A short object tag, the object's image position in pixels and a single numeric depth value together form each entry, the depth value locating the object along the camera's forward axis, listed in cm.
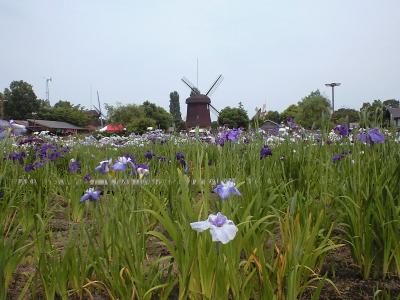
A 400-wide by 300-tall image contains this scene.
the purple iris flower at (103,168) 206
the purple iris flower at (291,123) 457
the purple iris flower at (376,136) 256
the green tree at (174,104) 8925
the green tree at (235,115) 5025
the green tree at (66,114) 5972
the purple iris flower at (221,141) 303
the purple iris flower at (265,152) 307
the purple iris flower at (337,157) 342
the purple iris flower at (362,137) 289
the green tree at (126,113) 5188
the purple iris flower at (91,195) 205
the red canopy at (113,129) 2988
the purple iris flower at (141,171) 228
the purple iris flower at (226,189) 155
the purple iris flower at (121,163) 198
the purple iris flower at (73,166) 352
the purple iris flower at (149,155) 359
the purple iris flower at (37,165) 368
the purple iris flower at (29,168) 341
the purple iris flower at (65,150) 597
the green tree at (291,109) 6138
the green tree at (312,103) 4958
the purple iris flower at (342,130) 324
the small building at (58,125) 4790
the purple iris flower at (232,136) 280
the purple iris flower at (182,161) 362
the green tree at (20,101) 6091
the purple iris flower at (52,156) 404
